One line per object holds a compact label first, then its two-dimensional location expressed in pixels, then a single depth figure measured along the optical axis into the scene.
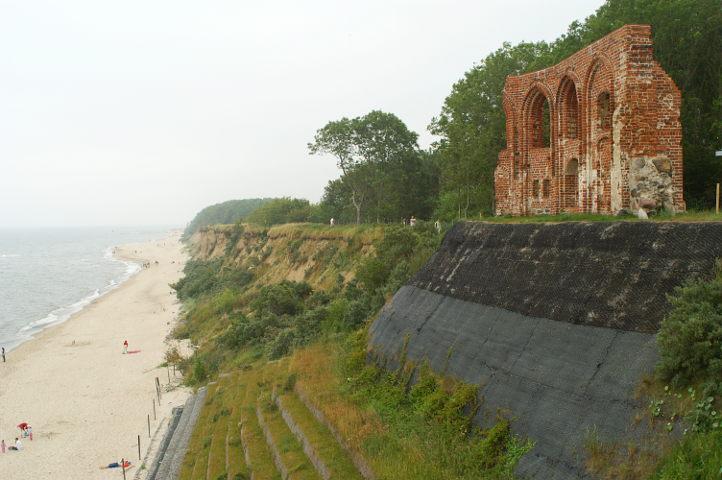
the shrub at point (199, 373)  29.19
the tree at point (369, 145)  48.38
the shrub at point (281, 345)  26.78
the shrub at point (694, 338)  8.52
